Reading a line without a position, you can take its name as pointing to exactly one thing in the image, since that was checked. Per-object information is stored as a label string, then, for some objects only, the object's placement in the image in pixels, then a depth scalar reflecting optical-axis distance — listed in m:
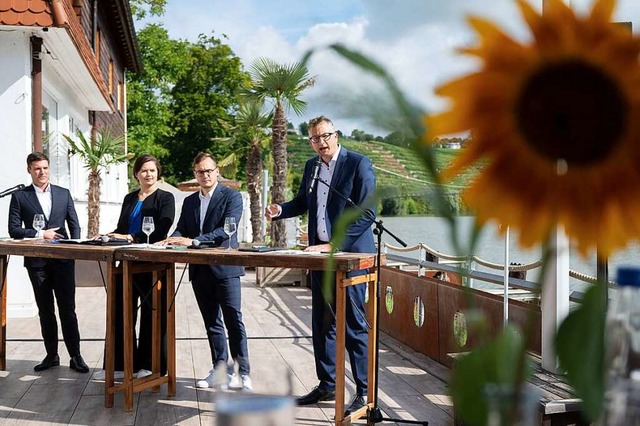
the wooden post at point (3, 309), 5.15
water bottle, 0.51
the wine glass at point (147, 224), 4.45
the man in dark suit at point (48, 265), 5.29
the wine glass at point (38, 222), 4.97
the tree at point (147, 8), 31.38
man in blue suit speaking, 4.09
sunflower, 0.43
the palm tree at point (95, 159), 11.01
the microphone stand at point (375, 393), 3.65
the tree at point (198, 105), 36.66
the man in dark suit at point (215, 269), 4.59
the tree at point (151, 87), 30.19
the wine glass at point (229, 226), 4.29
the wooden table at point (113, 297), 4.32
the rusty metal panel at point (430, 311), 4.77
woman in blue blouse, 4.88
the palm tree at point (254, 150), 22.91
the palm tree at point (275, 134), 17.16
